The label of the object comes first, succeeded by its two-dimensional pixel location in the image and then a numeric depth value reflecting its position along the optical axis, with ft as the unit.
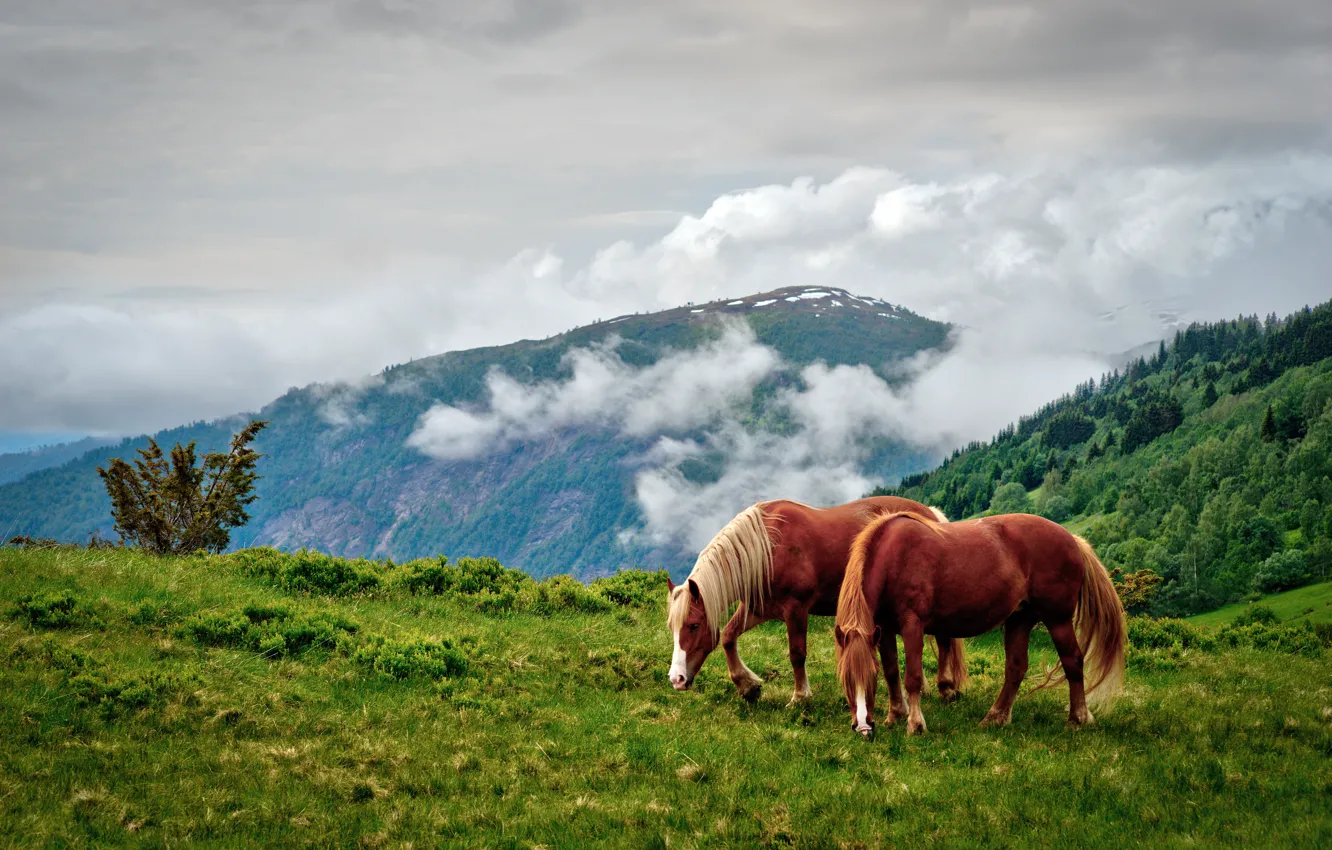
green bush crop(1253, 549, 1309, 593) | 435.53
